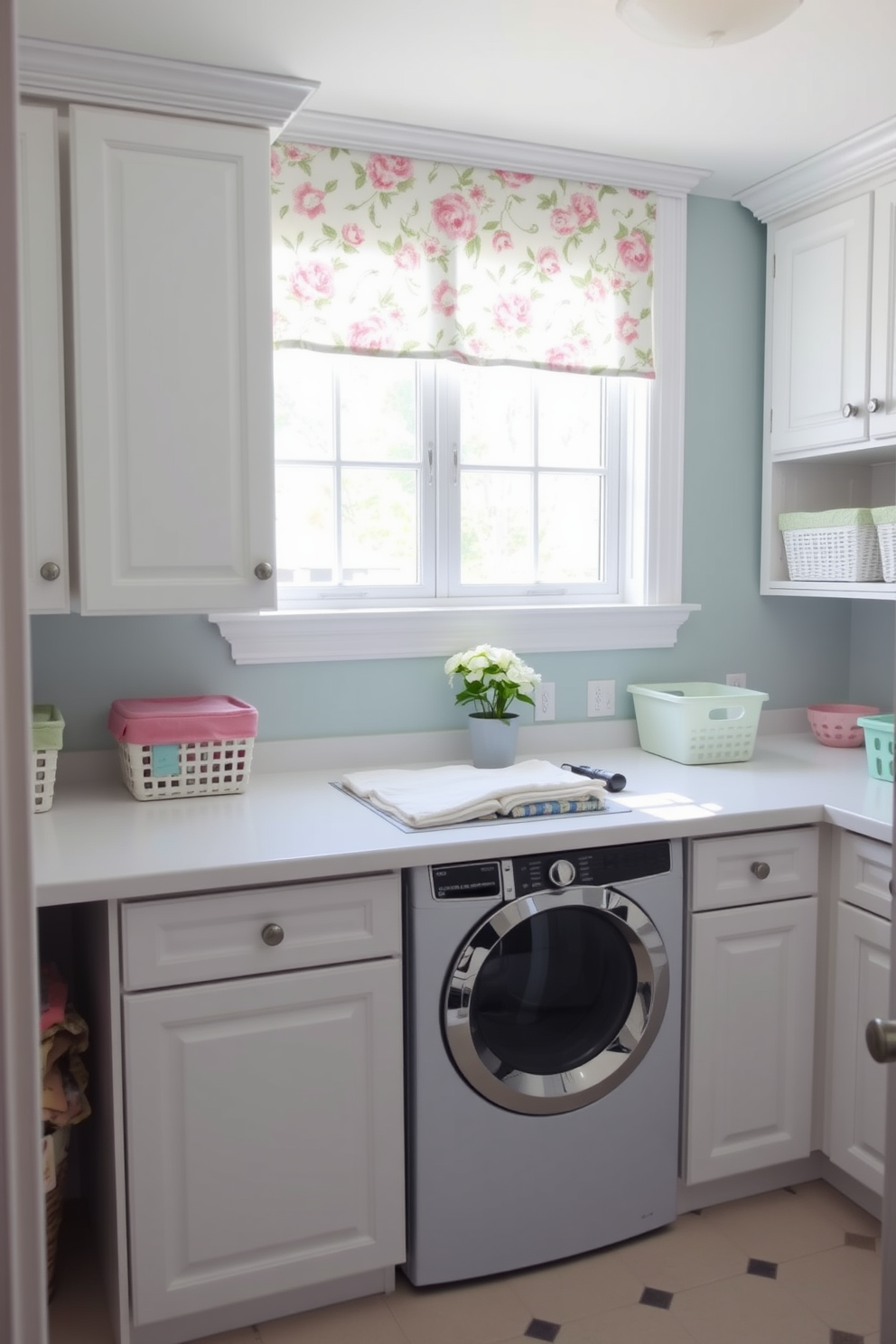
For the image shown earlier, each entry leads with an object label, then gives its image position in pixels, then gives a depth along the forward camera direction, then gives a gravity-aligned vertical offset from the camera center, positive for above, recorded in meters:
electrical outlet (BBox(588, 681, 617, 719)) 2.90 -0.28
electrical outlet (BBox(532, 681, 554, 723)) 2.83 -0.28
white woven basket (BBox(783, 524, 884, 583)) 2.71 +0.09
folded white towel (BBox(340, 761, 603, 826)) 2.10 -0.40
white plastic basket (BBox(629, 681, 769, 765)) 2.69 -0.33
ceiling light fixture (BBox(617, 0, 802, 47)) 1.77 +0.93
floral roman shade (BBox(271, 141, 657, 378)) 2.50 +0.78
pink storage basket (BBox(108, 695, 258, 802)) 2.23 -0.31
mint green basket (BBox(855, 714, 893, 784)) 2.47 -0.35
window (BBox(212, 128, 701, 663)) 2.54 +0.45
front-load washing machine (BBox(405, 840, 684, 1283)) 2.00 -0.87
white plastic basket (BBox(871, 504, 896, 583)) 2.58 +0.13
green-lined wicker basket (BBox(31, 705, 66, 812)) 2.10 -0.31
